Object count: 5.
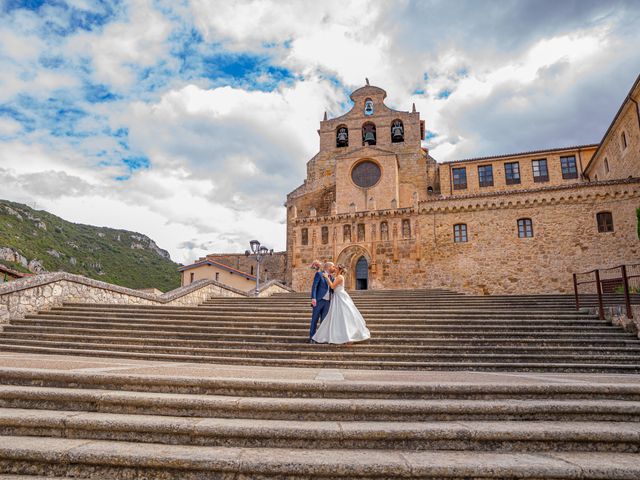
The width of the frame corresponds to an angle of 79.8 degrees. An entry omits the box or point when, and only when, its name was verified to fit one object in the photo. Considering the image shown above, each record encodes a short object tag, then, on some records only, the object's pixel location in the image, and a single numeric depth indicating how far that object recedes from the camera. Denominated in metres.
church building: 21.62
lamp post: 17.19
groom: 8.45
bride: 8.14
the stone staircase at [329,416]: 2.91
